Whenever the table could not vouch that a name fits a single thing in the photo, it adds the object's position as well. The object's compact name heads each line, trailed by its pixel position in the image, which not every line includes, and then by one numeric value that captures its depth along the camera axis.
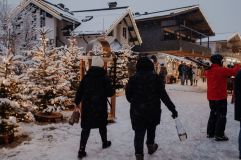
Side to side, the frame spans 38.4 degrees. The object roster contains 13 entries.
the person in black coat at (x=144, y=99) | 6.25
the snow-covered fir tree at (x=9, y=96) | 7.98
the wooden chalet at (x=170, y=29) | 35.47
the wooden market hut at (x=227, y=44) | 54.44
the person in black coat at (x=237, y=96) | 6.48
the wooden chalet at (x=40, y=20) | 30.48
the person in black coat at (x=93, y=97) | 6.81
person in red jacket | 7.95
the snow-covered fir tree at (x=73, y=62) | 15.30
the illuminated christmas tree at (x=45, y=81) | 11.15
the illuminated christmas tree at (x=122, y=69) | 22.12
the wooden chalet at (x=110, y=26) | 30.78
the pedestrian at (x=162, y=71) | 22.06
